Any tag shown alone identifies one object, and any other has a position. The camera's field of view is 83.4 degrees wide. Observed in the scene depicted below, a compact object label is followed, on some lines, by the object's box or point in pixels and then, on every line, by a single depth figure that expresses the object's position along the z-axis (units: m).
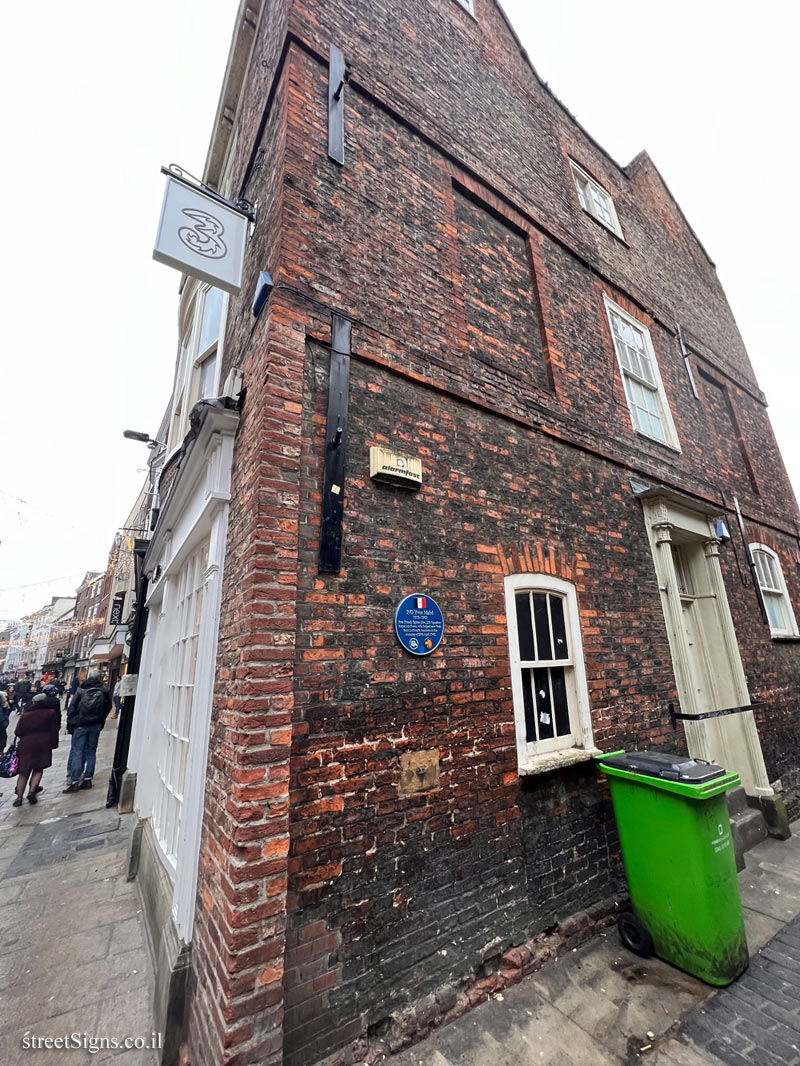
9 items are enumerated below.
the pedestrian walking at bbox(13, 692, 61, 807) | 7.50
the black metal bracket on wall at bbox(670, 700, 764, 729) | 4.93
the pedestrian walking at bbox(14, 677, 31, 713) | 20.91
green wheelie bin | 3.07
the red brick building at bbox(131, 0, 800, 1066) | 2.62
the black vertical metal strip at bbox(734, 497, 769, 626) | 7.33
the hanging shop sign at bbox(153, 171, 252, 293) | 3.66
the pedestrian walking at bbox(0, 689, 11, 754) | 9.89
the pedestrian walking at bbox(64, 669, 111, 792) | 8.33
